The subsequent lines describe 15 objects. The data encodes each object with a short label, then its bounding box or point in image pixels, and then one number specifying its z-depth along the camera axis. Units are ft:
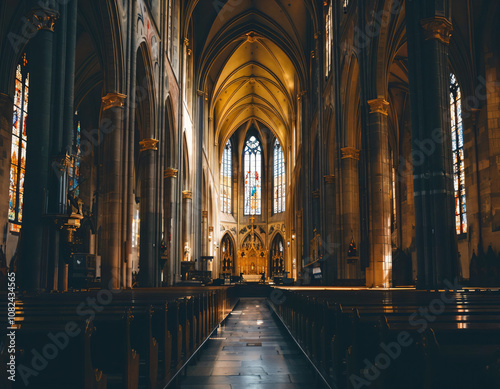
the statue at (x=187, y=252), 89.51
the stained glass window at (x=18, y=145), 58.90
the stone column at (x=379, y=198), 48.62
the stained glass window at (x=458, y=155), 65.03
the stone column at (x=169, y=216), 66.49
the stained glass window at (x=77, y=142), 80.59
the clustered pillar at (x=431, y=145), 35.53
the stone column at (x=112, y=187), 42.37
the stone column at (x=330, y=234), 67.36
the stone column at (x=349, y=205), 63.46
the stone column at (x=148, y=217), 54.65
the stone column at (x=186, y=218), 92.32
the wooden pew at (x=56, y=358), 8.16
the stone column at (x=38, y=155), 27.86
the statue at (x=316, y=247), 79.99
